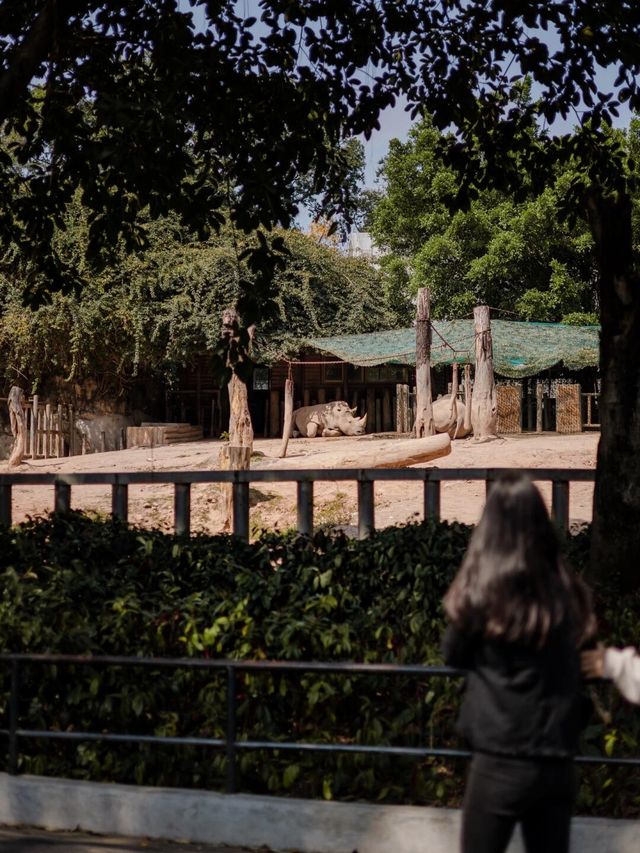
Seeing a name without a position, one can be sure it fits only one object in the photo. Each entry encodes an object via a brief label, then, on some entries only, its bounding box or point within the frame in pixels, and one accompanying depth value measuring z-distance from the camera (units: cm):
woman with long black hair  311
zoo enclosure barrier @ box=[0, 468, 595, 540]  894
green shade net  3152
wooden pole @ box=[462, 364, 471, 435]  2903
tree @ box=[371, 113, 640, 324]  3809
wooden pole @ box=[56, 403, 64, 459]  3134
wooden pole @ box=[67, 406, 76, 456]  3203
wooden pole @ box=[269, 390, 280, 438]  3622
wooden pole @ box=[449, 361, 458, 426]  2752
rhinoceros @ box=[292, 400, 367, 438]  3331
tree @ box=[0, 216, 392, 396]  3122
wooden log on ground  1845
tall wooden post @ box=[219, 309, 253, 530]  2005
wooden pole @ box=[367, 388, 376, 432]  3622
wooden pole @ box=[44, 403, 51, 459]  3055
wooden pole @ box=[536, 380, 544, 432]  3425
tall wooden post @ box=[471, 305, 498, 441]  2688
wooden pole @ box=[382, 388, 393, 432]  3625
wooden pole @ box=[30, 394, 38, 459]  2988
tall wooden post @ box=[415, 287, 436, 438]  2603
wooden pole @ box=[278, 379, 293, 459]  2577
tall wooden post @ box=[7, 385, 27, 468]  2628
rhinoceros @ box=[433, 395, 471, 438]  2862
